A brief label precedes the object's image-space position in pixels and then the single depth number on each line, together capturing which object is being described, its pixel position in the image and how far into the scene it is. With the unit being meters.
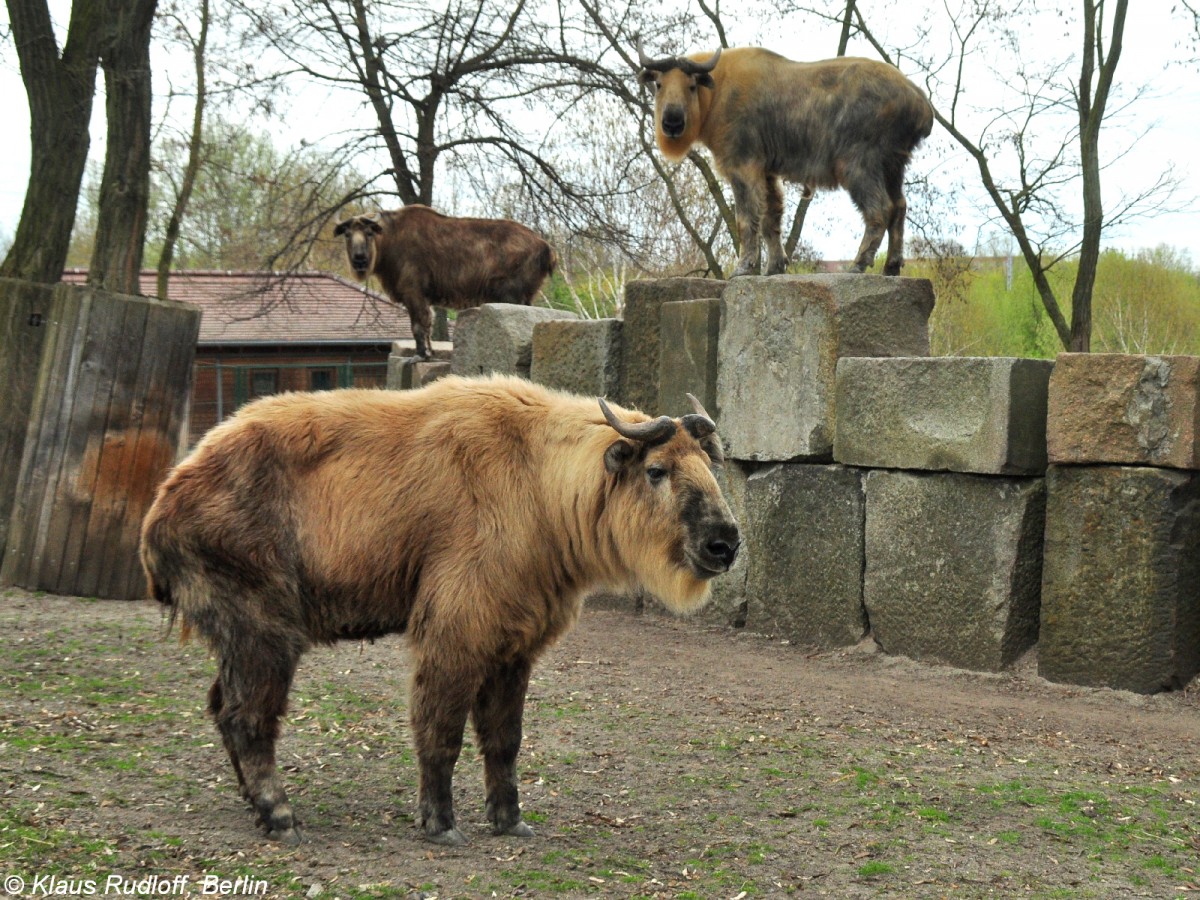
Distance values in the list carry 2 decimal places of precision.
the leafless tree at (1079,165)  14.19
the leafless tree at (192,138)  17.64
